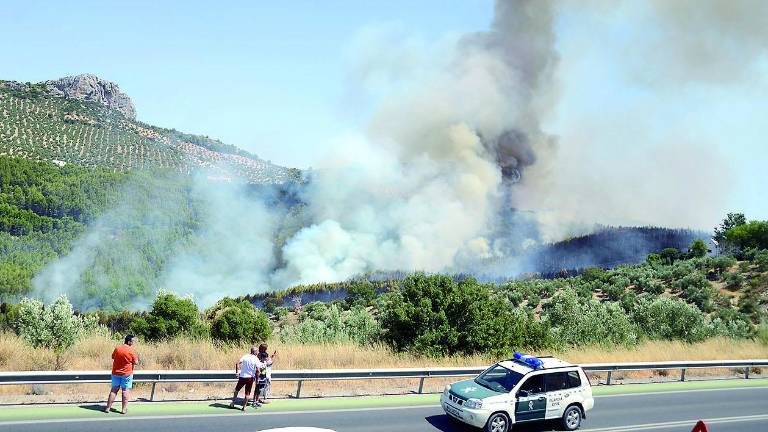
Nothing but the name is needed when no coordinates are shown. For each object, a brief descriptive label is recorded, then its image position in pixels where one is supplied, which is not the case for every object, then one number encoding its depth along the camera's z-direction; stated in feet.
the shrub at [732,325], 104.11
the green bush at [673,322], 107.55
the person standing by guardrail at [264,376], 43.06
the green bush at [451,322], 67.31
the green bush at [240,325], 108.27
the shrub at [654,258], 320.09
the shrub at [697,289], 161.25
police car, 39.27
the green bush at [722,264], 197.10
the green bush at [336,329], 74.74
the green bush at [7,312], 174.58
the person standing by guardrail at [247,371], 41.75
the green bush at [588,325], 89.30
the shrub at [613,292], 190.29
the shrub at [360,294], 229.04
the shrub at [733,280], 176.60
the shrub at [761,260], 184.85
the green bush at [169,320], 103.30
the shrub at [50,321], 86.38
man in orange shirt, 37.96
